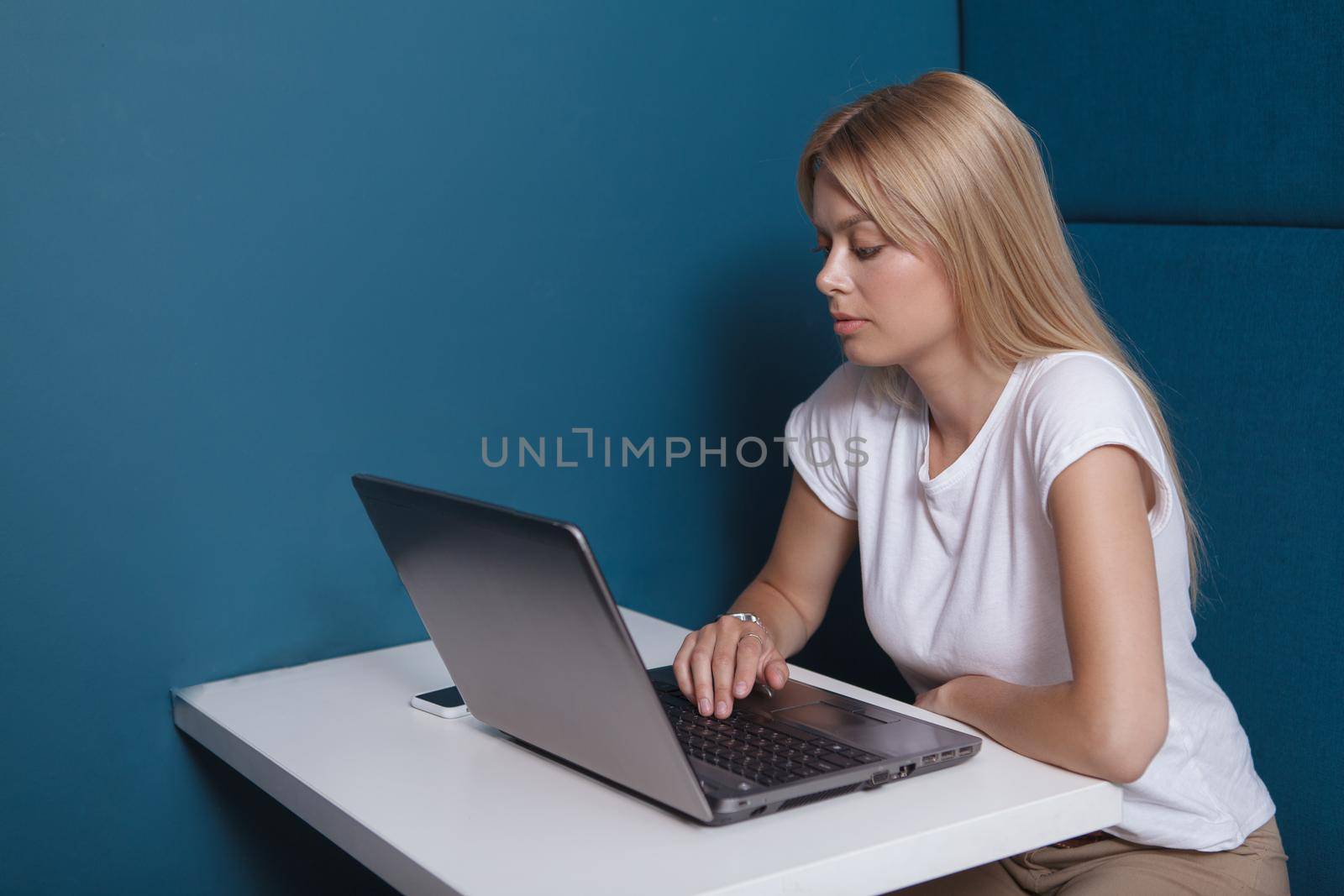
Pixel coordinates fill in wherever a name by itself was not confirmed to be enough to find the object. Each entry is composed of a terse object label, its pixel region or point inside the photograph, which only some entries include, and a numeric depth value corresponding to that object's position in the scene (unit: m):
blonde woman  1.06
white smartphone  1.16
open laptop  0.85
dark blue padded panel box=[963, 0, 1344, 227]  1.34
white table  0.83
